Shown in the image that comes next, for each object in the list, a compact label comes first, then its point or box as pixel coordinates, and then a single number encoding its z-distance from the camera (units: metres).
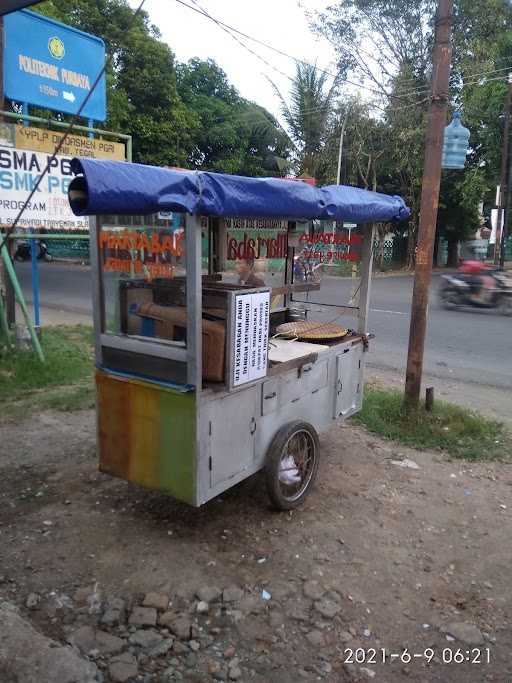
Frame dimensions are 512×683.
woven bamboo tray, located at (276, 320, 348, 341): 4.53
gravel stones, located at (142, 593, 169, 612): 2.91
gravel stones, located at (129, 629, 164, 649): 2.68
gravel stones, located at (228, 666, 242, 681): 2.49
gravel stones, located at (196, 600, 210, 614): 2.89
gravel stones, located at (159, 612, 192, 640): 2.74
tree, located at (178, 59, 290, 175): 27.58
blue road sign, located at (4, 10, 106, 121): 7.21
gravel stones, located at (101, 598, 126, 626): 2.81
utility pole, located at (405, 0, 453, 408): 4.93
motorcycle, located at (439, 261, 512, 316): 12.76
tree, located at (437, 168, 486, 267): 23.83
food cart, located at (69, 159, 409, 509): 2.91
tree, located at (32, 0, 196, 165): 19.92
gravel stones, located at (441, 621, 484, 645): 2.77
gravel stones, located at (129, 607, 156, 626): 2.81
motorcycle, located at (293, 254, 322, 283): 5.07
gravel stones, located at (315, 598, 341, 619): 2.91
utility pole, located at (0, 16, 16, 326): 7.05
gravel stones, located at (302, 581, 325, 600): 3.04
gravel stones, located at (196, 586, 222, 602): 2.98
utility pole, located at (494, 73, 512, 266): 21.48
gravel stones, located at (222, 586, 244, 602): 2.99
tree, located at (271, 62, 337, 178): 24.72
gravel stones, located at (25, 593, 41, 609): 2.91
